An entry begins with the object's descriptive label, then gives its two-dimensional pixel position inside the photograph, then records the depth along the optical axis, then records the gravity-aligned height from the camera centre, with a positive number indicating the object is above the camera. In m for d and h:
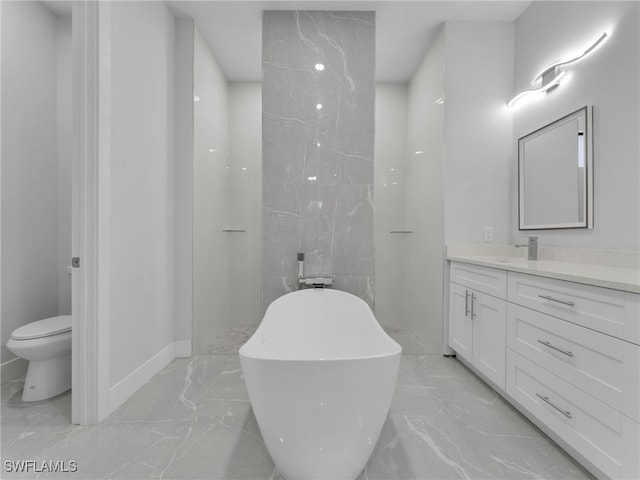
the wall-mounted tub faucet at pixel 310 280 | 2.25 -0.31
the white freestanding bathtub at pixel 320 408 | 0.94 -0.53
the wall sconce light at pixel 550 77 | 1.83 +1.08
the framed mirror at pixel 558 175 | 1.81 +0.42
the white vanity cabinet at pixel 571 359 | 1.06 -0.53
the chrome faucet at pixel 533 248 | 2.08 -0.07
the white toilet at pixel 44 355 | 1.68 -0.66
